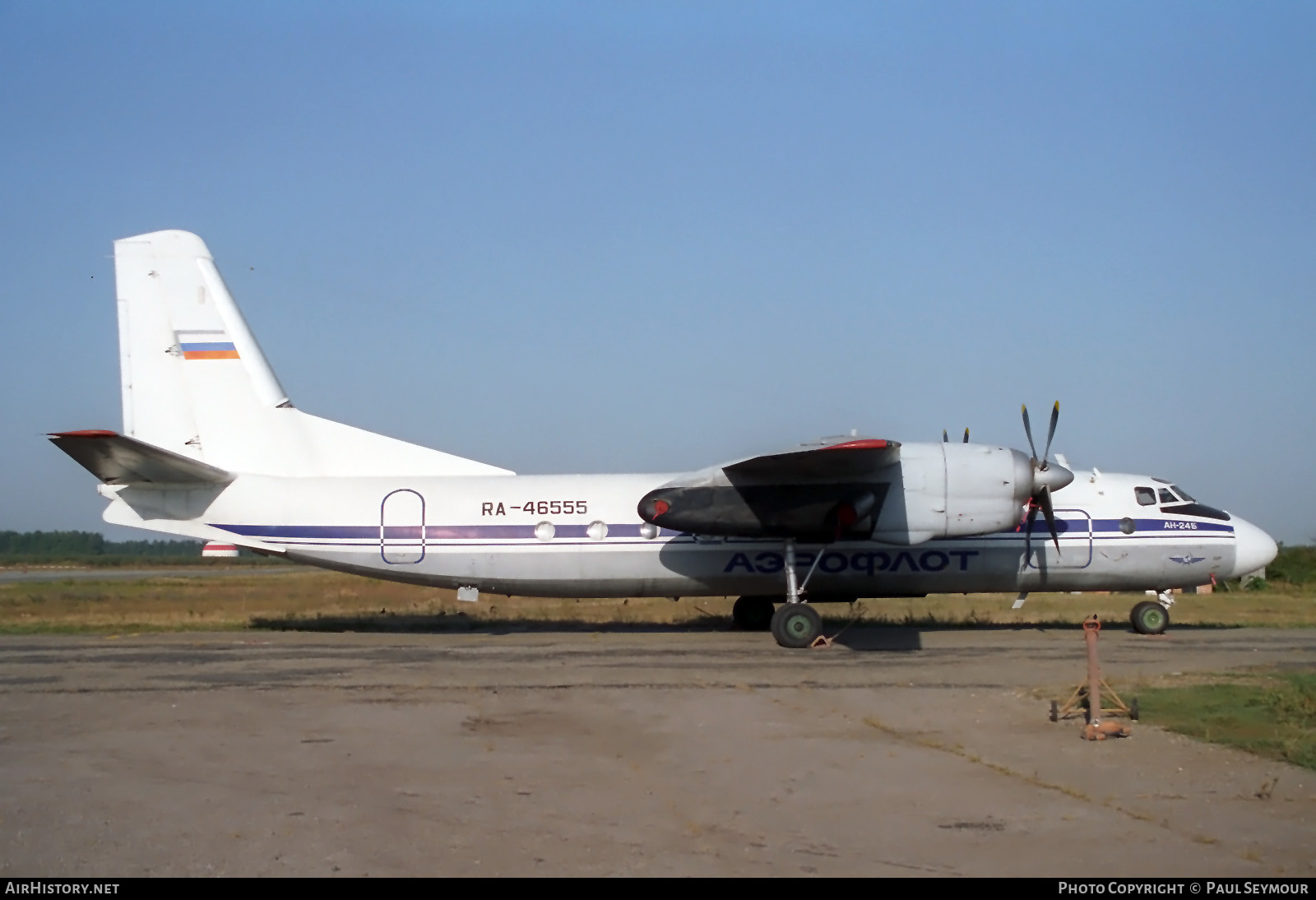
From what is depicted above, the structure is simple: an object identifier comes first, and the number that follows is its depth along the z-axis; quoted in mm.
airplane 19141
